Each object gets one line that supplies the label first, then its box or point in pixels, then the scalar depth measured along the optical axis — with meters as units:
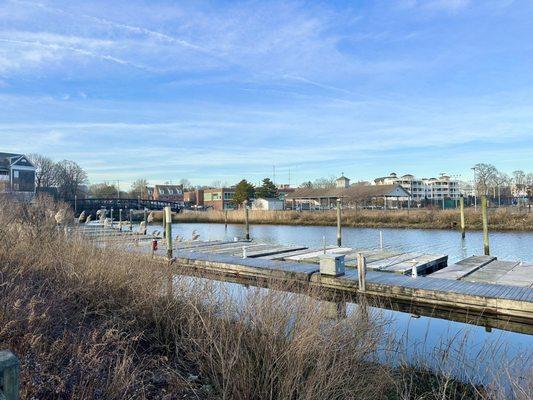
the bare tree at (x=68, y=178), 71.38
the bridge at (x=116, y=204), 62.17
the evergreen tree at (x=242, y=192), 72.69
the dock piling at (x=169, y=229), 14.43
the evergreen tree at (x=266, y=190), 76.94
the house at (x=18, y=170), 52.60
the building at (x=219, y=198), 85.26
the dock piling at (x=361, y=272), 10.80
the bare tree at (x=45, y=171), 71.43
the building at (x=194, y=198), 99.99
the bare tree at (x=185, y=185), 127.51
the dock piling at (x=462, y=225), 28.64
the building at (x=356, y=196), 64.69
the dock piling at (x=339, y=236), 24.36
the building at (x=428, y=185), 122.56
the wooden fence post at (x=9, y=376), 2.23
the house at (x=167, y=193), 113.95
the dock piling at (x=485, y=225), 18.67
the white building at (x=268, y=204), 70.63
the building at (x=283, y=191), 89.99
